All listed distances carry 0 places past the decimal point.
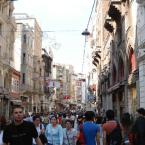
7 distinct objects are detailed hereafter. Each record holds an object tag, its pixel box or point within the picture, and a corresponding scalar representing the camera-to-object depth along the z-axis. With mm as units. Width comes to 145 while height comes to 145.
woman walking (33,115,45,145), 12669
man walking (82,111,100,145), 9578
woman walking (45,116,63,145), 11406
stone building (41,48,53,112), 93000
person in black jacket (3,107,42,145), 6574
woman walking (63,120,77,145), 11844
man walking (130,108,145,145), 8492
